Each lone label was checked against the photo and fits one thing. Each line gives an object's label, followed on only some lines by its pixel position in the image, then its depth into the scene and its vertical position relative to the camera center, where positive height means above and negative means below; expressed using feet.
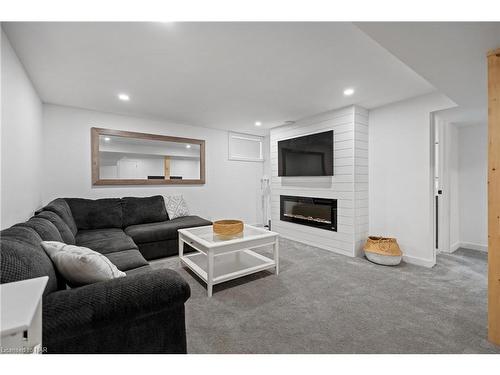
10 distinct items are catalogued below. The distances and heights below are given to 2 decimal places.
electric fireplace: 11.47 -1.53
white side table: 1.88 -1.18
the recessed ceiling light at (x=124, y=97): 9.27 +3.98
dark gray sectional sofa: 2.88 -1.75
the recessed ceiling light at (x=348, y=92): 8.75 +3.89
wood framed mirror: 11.58 +1.68
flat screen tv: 11.47 +1.77
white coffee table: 6.96 -2.85
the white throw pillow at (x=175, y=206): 12.33 -1.19
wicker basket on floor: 9.27 -2.95
